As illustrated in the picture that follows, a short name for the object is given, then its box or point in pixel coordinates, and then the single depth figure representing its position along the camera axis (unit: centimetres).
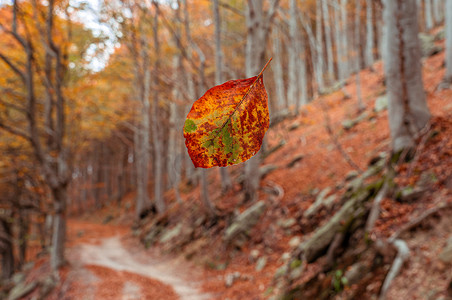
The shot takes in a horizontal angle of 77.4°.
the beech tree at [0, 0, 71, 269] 530
